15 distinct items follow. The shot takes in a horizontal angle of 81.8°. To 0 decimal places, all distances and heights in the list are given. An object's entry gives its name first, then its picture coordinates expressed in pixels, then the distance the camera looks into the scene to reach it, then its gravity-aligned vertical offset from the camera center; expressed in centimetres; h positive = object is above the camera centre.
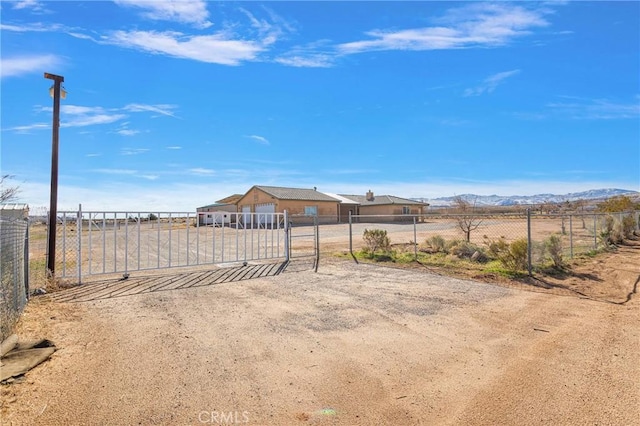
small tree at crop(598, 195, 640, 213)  2793 +113
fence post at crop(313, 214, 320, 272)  1298 -62
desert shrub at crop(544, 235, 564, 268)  1030 -86
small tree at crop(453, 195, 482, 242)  1857 +80
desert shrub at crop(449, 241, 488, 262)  1218 -109
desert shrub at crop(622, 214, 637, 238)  1880 -33
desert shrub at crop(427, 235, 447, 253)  1466 -97
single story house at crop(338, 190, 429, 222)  4878 +212
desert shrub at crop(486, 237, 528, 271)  995 -99
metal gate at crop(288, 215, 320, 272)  1332 -125
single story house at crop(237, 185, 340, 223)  4028 +236
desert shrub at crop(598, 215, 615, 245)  1558 -59
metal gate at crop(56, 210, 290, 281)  928 -133
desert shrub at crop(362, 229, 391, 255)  1433 -82
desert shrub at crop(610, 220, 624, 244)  1670 -65
